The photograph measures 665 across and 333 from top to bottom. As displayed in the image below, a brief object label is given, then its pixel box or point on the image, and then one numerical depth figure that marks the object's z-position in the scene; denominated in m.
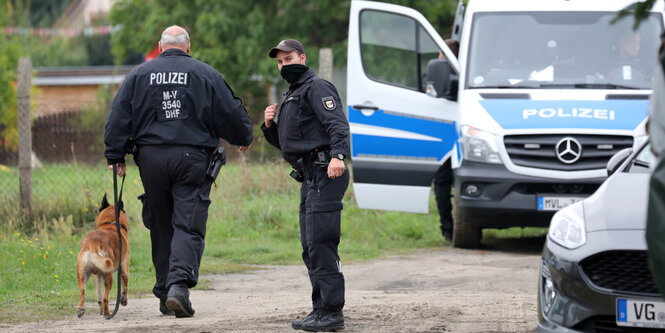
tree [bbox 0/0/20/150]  46.09
